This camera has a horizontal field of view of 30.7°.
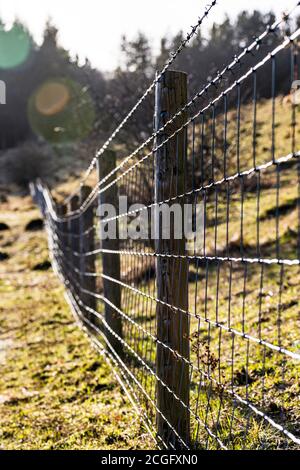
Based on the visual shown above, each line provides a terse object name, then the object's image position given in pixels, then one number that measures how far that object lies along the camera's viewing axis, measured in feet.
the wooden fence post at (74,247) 25.21
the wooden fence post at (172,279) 9.80
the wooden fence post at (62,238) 30.55
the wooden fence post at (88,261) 21.74
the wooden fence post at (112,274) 16.90
